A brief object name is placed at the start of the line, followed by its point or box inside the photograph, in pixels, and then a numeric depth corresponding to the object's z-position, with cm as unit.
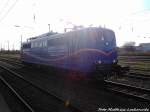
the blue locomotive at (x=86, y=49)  649
